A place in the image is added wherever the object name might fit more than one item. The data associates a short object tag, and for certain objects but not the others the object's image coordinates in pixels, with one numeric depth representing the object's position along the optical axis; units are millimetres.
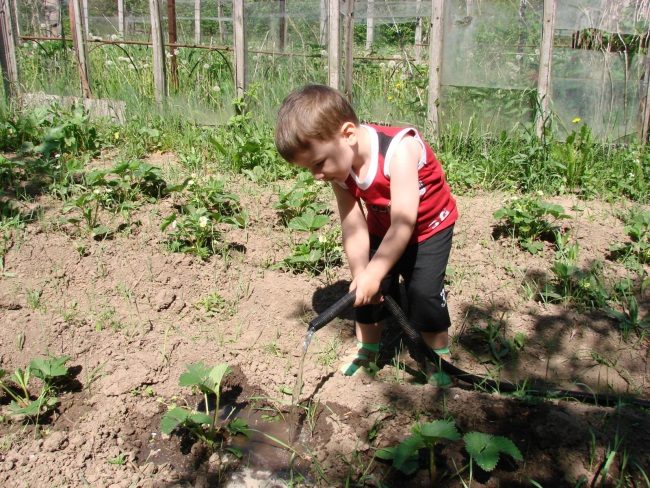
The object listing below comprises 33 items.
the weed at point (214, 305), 3271
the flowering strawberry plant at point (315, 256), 3596
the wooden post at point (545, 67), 4855
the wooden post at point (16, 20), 6798
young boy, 2344
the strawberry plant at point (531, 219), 3791
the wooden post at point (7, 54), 6156
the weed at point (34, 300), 3193
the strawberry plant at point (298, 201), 4068
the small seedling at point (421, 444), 1965
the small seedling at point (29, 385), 2484
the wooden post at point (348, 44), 5430
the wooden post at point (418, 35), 5625
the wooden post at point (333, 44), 5297
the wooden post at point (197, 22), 6536
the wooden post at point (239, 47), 5543
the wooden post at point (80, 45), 6230
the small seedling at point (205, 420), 2281
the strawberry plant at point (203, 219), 3686
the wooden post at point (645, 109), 4887
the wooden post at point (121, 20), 7125
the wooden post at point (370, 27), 5816
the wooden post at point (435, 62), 5137
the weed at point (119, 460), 2293
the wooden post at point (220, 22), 6250
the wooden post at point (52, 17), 6981
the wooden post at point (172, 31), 6328
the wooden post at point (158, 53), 5785
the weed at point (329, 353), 2895
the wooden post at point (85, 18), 6502
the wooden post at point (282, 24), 5797
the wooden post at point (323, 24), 5684
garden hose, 2268
